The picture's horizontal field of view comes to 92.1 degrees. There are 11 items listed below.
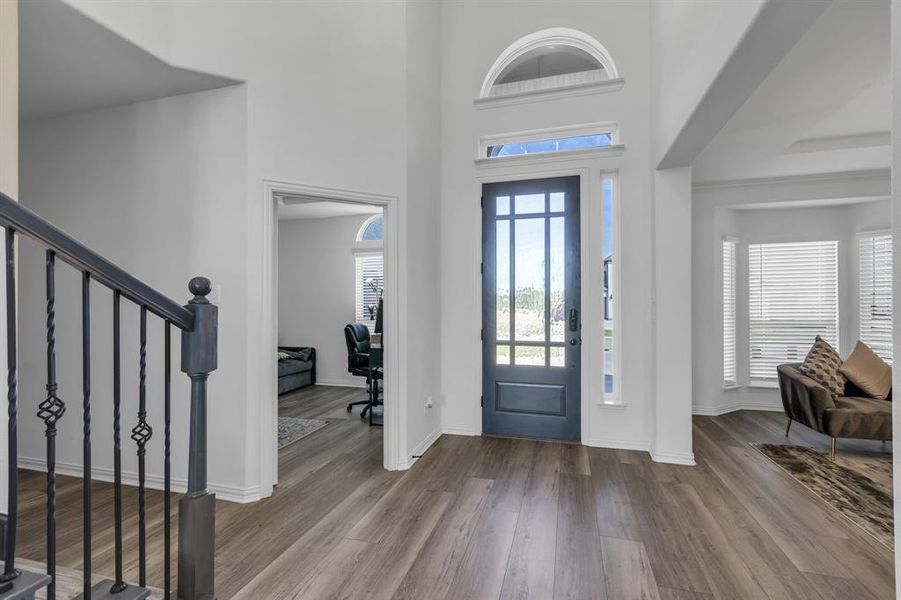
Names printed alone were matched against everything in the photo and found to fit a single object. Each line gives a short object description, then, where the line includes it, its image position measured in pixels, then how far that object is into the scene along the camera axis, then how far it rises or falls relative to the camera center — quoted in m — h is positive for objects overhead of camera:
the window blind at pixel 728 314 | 4.94 -0.18
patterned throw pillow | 3.67 -0.60
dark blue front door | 3.85 -0.10
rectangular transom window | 3.82 +1.44
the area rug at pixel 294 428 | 4.02 -1.30
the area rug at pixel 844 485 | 2.49 -1.28
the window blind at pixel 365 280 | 6.65 +0.26
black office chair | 4.68 -0.75
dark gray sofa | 6.00 -1.02
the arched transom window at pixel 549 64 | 3.90 +2.22
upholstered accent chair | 3.35 -0.90
